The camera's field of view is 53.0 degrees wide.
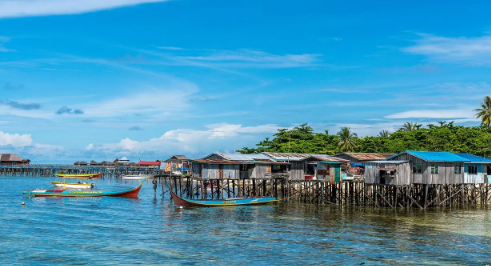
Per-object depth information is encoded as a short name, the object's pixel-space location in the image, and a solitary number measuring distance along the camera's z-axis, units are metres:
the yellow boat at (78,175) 118.72
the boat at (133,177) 117.44
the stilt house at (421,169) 48.28
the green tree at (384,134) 120.28
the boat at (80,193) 62.25
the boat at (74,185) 78.94
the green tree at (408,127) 115.94
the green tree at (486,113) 98.31
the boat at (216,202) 50.11
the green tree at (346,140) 103.04
